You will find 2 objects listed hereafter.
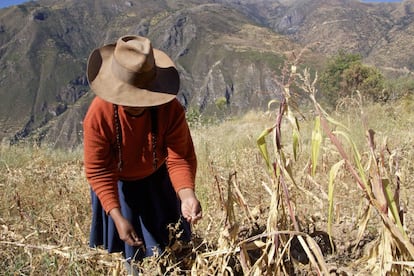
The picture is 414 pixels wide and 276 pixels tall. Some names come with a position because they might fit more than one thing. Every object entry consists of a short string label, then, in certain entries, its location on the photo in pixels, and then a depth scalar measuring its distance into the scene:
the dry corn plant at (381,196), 1.14
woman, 1.69
